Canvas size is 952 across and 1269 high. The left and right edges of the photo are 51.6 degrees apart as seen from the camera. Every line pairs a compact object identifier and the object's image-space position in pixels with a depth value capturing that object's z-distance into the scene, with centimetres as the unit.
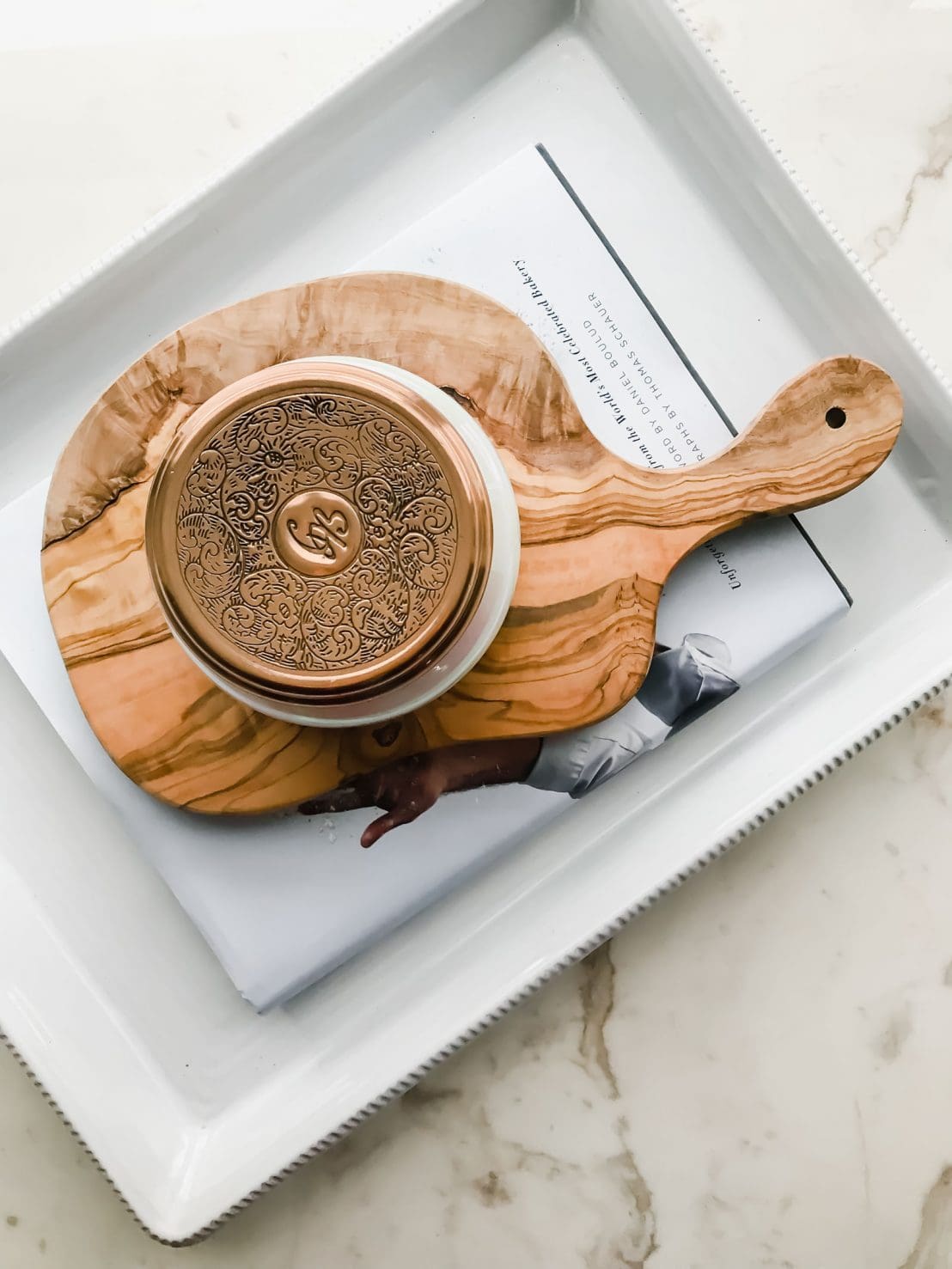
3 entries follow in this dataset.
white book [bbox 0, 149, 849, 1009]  50
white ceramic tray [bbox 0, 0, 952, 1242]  51
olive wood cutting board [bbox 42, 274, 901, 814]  47
